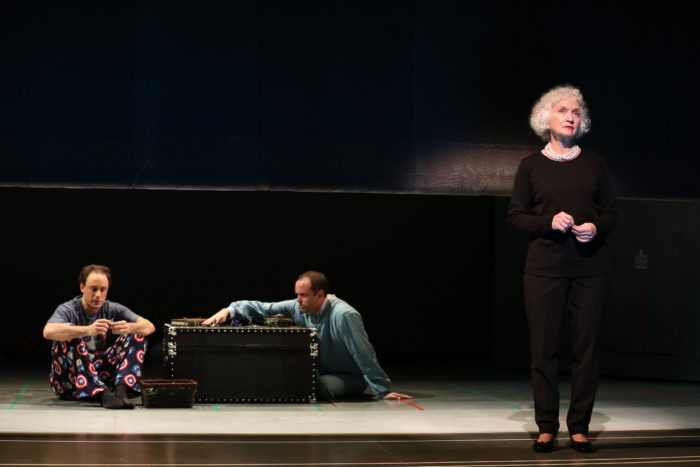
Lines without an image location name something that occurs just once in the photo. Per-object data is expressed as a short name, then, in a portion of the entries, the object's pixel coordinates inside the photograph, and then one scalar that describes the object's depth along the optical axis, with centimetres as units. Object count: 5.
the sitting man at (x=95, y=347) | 620
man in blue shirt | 660
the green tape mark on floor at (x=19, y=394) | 614
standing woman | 466
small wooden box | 613
